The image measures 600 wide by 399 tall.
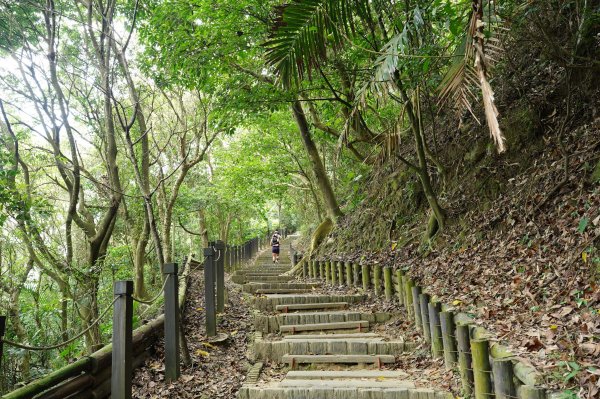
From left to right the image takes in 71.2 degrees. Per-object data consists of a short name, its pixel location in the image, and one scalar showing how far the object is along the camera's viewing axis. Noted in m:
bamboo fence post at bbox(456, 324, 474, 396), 3.82
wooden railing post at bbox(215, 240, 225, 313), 7.70
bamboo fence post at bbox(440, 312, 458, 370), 4.24
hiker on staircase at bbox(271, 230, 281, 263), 18.06
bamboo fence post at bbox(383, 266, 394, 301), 6.90
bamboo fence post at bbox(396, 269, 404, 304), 6.42
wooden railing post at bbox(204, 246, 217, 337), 6.35
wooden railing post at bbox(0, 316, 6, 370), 2.34
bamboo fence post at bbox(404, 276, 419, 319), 5.89
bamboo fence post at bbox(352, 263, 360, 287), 8.41
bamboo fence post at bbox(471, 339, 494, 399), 3.37
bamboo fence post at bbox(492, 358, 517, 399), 3.03
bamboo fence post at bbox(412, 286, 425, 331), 5.46
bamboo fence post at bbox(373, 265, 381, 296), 7.38
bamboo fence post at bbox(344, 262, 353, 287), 8.77
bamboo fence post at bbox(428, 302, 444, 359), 4.63
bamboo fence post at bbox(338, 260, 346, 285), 9.20
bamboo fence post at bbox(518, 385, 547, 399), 2.66
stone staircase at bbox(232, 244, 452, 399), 4.21
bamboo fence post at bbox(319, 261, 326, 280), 10.71
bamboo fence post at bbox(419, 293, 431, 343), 5.07
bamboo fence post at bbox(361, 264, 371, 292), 7.89
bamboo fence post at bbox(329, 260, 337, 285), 9.60
